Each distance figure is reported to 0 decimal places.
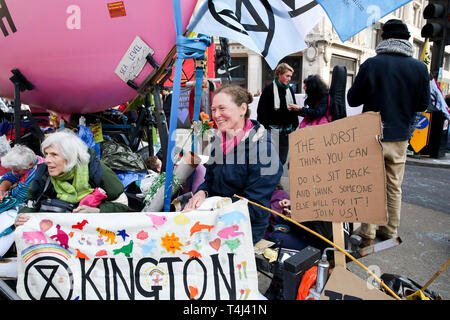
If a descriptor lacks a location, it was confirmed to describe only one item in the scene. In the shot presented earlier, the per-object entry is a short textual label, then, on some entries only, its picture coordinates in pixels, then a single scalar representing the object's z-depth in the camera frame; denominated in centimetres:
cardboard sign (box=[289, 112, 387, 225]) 143
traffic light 579
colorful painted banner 157
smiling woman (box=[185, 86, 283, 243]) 201
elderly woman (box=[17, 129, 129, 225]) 218
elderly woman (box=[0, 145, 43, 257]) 244
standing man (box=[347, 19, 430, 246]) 262
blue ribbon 196
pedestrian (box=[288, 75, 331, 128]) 381
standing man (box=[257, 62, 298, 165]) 412
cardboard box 134
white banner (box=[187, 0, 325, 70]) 201
